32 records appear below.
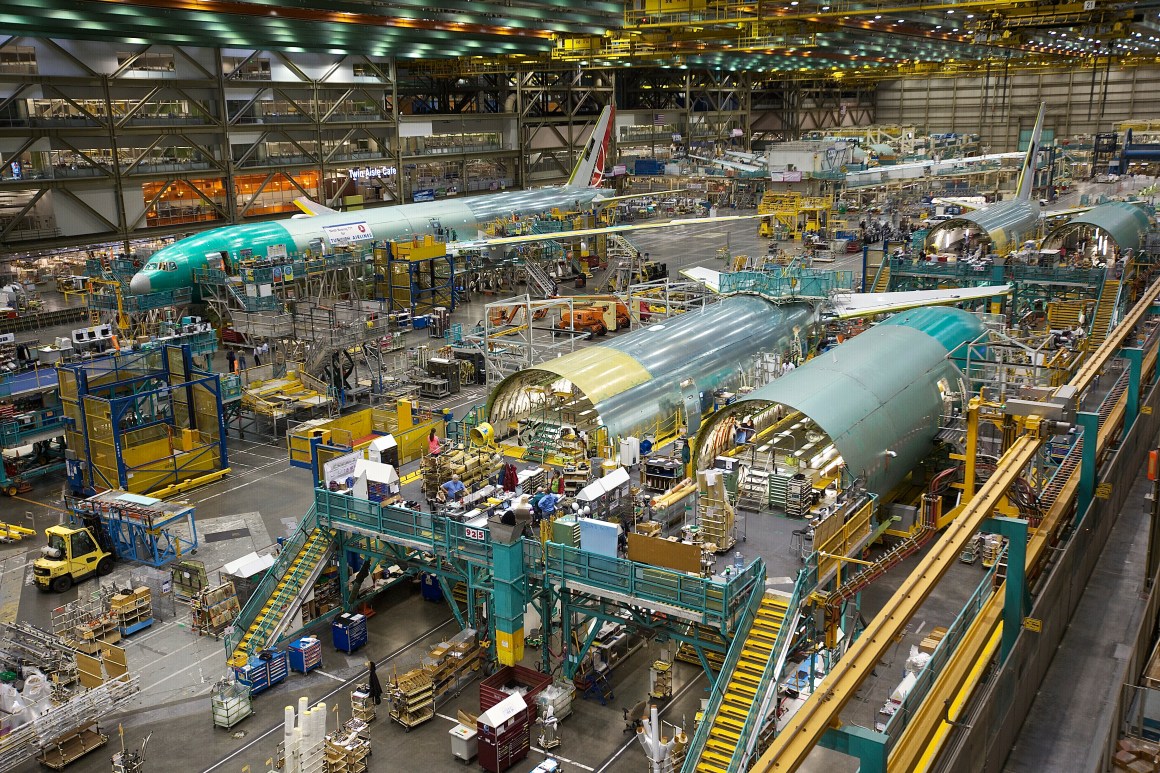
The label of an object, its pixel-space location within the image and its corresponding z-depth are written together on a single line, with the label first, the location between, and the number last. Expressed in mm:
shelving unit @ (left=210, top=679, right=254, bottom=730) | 20969
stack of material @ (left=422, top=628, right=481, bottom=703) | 21875
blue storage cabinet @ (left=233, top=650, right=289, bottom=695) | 22125
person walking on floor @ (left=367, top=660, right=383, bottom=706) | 21609
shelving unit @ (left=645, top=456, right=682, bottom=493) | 25781
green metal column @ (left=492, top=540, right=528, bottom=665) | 21266
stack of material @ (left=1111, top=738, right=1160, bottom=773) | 14059
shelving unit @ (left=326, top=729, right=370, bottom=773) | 18859
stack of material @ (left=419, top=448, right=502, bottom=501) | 25531
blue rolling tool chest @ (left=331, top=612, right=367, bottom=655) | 23859
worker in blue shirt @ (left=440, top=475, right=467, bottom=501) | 24953
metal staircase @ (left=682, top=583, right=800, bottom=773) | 17562
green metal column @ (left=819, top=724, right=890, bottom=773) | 13555
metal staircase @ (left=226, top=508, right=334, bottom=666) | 23375
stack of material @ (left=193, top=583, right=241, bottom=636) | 25047
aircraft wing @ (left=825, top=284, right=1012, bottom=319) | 38719
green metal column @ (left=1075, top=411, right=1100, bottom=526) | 26094
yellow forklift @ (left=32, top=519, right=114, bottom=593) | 27406
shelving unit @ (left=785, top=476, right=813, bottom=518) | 23797
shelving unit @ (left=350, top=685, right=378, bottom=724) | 20703
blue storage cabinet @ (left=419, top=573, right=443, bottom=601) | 26234
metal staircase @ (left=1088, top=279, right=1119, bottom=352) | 42641
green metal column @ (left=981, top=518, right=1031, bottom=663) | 20250
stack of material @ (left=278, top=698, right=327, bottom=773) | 18562
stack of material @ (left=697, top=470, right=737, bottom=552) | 21828
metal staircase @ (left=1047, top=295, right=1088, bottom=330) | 46656
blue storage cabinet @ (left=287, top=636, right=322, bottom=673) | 23109
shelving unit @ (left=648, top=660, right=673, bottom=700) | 21250
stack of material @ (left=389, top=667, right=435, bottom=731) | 20750
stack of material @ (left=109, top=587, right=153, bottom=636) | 25078
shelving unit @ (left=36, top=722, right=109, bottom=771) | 19922
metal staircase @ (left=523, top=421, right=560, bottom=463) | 28984
